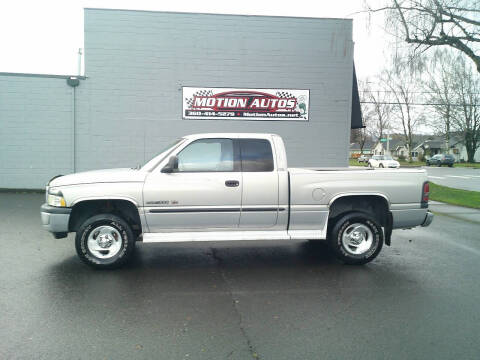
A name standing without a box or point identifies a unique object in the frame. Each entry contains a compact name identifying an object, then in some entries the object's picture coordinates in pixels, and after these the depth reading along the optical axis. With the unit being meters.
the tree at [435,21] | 11.99
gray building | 14.23
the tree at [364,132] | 70.88
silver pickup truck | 5.91
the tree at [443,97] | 13.45
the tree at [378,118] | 69.99
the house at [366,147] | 94.38
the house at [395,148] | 99.75
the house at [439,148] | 84.22
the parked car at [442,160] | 53.72
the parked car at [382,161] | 40.48
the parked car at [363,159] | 61.64
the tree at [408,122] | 63.86
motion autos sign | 14.52
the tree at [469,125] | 58.44
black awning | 15.78
